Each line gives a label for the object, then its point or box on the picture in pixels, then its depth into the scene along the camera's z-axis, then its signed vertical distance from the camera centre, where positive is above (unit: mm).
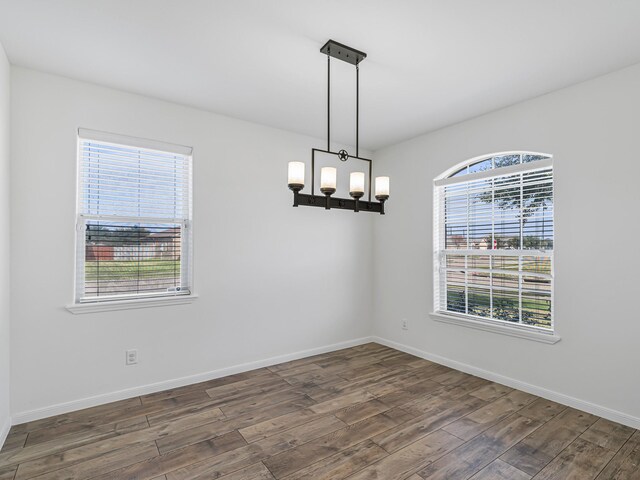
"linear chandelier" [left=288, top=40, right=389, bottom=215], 2275 +439
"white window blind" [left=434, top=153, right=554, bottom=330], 3168 +59
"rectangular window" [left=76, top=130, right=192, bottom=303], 2921 +226
